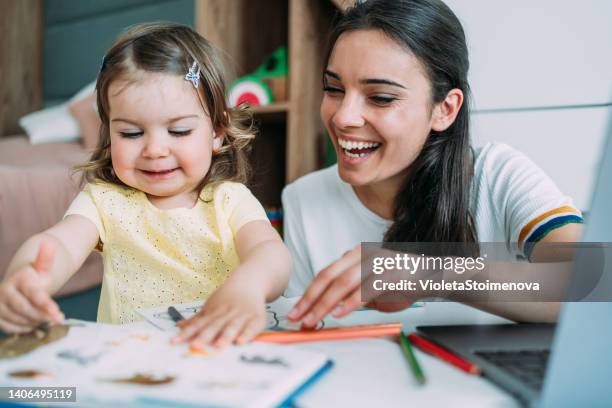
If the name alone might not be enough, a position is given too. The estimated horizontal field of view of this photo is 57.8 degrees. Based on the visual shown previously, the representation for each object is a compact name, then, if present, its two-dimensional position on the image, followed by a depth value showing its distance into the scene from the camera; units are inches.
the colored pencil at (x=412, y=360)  16.4
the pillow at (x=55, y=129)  98.7
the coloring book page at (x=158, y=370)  14.1
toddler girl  31.2
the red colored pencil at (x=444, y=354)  17.1
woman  39.5
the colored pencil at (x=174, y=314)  22.5
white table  15.0
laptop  14.7
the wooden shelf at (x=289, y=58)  74.4
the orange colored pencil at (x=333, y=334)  19.2
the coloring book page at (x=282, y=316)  22.0
